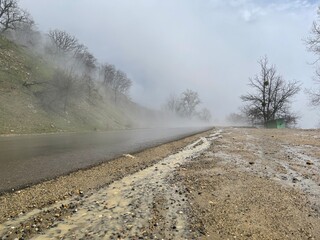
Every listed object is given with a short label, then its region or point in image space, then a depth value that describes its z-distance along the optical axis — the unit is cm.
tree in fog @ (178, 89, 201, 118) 11592
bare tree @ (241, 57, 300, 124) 5017
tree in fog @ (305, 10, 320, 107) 2541
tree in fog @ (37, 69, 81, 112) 4378
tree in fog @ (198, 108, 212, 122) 12914
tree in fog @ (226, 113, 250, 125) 11882
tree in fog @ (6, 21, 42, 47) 7277
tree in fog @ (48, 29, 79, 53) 7320
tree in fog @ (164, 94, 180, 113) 12269
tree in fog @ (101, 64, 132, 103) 9561
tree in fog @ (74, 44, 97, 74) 7751
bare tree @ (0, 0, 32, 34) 5443
